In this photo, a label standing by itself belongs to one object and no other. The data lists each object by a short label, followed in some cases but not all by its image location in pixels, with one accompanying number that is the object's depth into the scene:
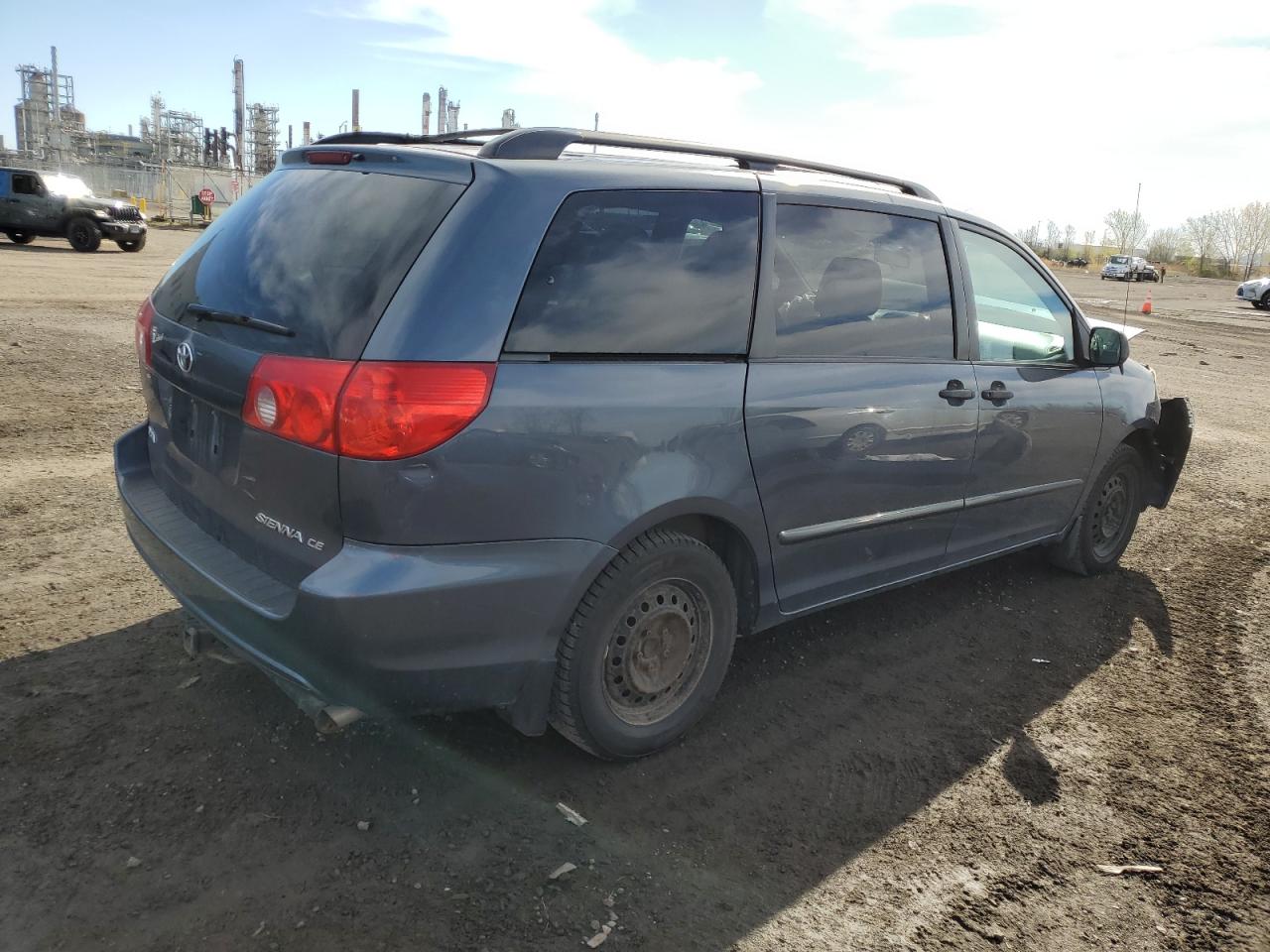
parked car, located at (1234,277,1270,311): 33.41
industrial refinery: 81.94
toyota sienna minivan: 2.52
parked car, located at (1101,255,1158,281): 56.12
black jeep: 22.78
